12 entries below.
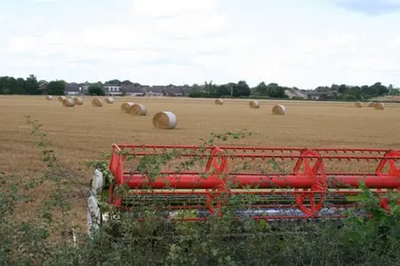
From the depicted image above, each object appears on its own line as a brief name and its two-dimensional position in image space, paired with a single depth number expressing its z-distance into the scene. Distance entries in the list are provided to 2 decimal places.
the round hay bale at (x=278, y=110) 41.70
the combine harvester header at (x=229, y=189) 4.67
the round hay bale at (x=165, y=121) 23.62
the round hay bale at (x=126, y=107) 36.63
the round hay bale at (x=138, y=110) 34.25
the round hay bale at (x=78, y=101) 52.37
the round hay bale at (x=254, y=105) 56.11
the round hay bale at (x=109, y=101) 58.77
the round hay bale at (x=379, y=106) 59.57
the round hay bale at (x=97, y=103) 48.88
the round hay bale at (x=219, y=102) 67.25
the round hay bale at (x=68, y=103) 46.31
